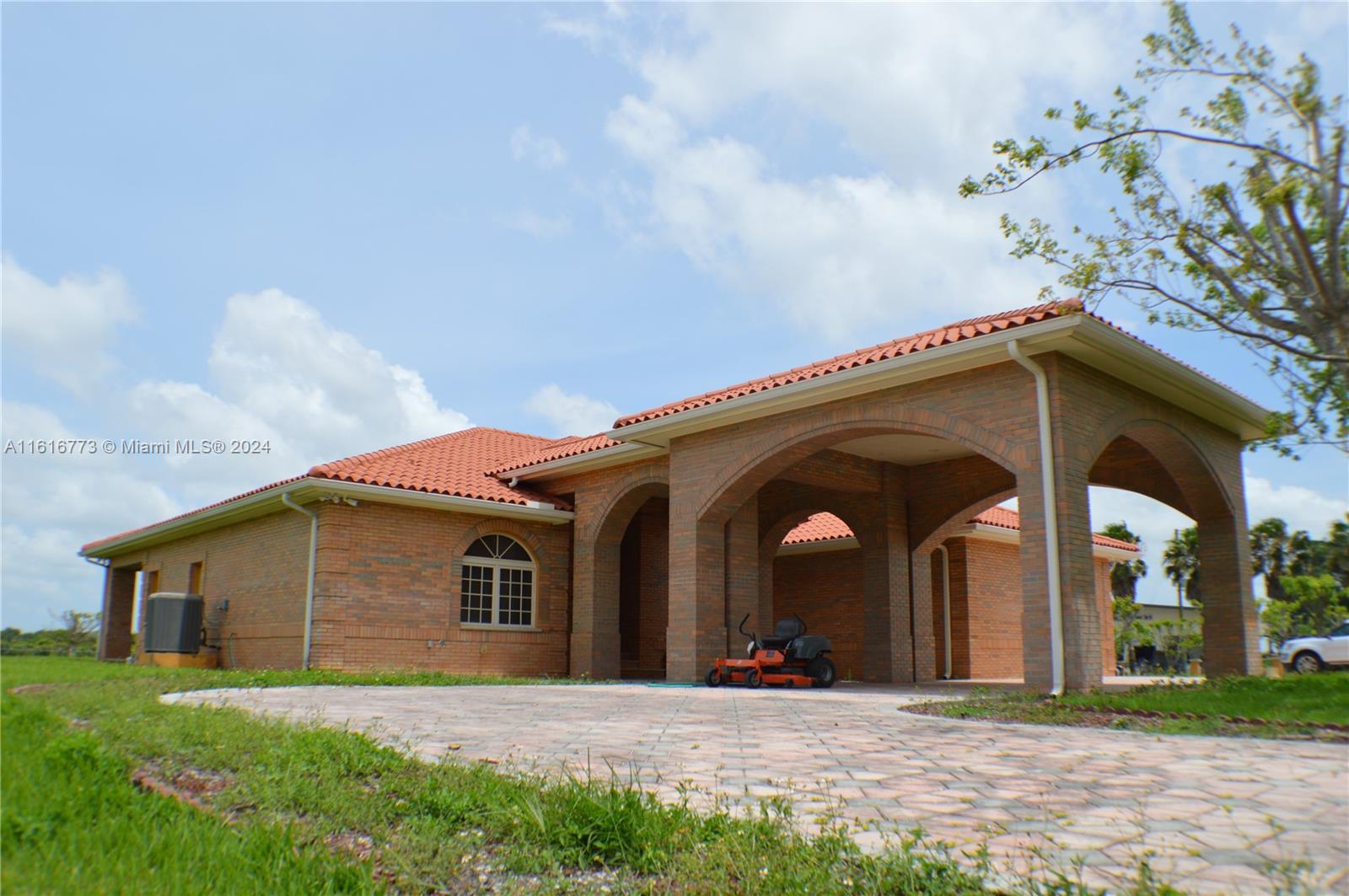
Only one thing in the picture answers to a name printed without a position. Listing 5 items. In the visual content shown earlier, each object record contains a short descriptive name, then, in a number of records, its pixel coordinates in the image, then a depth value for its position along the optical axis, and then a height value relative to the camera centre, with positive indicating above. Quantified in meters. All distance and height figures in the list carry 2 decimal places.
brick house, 11.84 +1.63
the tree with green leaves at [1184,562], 50.41 +2.91
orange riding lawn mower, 14.72 -0.70
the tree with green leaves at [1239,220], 10.55 +4.59
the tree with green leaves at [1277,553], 49.66 +3.41
